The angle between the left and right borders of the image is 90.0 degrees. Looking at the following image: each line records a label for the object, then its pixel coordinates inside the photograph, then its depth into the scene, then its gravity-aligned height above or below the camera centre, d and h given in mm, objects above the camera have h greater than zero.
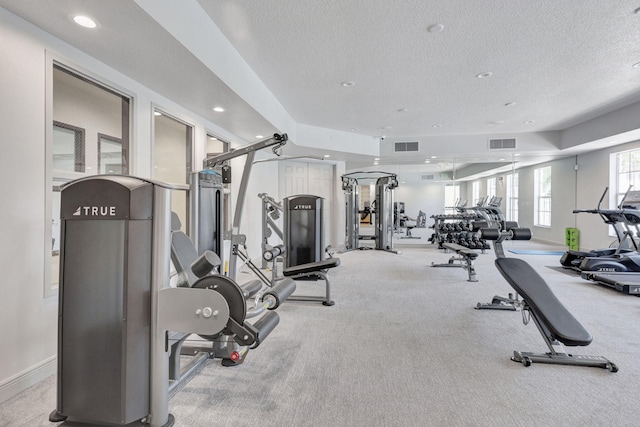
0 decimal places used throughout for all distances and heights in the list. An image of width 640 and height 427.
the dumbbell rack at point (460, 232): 7646 -467
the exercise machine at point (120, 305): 1449 -446
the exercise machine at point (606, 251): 4727 -591
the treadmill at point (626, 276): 3924 -830
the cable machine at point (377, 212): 7922 -12
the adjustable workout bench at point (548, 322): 2168 -768
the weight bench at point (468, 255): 4797 -643
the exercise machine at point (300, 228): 4953 -269
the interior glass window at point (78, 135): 2297 +616
